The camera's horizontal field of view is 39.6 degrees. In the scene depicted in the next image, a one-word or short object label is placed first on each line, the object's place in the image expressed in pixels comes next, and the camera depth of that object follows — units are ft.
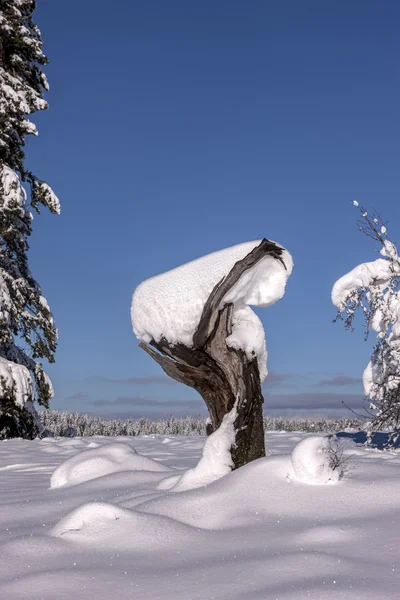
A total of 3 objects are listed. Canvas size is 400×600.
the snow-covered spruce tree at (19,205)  38.37
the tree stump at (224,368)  12.90
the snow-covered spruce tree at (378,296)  28.73
